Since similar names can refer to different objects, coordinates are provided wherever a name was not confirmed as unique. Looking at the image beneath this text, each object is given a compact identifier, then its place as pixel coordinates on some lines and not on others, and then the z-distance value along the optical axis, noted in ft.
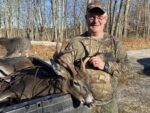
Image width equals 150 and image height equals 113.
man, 4.19
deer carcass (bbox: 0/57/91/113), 2.86
